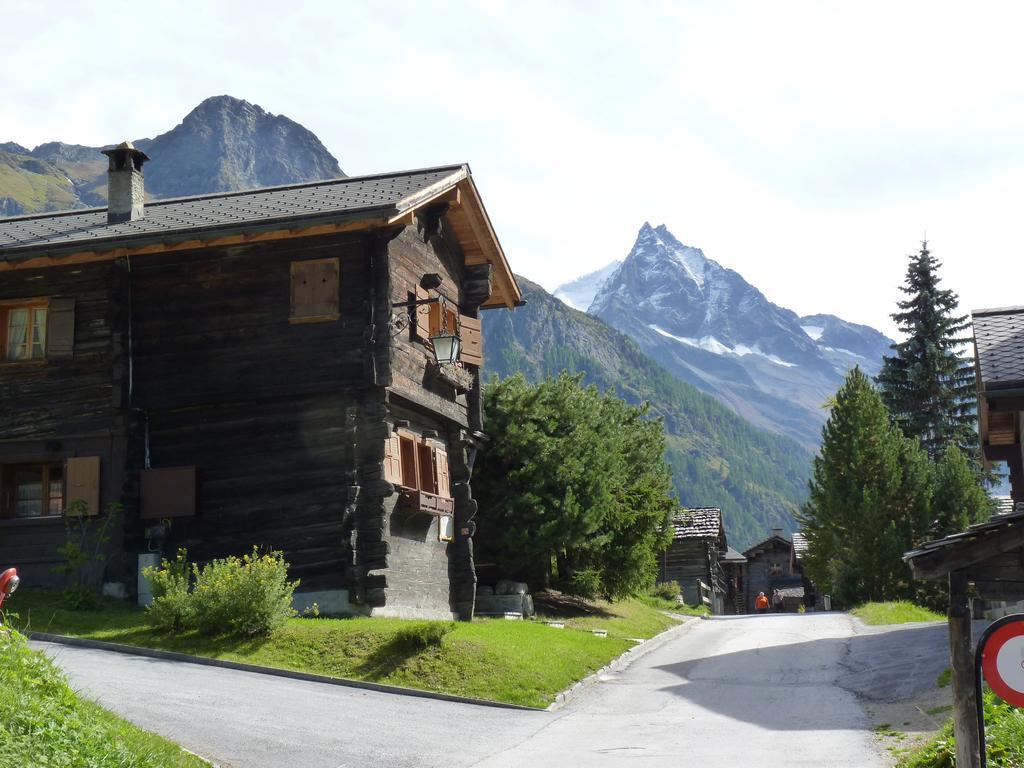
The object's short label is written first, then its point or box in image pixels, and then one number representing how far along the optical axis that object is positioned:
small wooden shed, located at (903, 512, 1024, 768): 9.20
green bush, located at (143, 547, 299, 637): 18.41
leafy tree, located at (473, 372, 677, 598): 28.20
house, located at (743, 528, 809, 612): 87.72
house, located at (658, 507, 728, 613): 62.22
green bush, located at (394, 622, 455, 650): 17.77
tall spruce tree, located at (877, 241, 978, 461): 50.22
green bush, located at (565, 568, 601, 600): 29.69
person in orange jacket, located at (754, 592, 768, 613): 64.69
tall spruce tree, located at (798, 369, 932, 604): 37.00
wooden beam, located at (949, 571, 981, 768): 9.15
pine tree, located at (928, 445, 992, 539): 36.84
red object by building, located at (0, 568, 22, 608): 9.98
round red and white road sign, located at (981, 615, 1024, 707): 8.05
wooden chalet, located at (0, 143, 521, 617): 21.91
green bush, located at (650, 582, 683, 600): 50.31
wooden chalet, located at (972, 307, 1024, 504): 15.76
